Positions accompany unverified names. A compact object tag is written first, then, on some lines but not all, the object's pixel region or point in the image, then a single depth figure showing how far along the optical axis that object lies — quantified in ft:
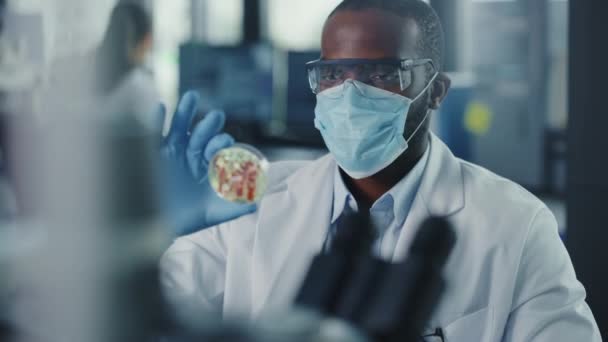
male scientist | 3.83
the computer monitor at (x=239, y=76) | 14.16
